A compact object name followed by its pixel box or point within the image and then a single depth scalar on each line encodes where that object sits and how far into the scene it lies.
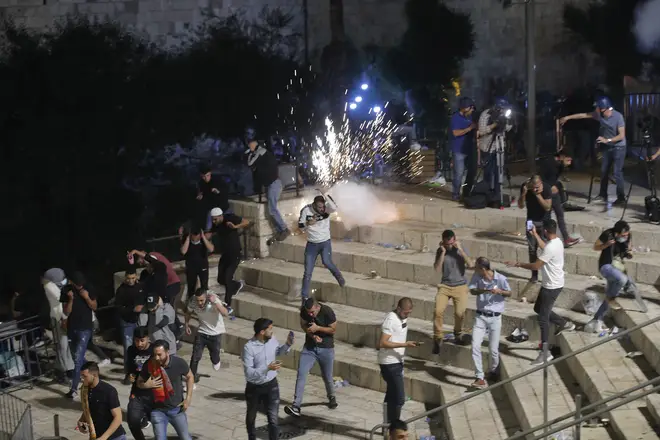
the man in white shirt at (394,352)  12.34
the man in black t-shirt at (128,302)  14.93
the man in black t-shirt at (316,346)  13.01
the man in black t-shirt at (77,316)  14.86
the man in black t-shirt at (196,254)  16.50
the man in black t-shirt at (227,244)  16.58
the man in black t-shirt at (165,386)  11.42
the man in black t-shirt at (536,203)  14.80
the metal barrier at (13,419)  12.45
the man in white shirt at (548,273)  13.08
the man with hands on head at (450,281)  13.97
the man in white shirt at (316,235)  15.77
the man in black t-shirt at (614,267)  13.43
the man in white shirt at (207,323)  14.03
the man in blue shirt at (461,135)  18.12
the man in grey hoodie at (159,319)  14.45
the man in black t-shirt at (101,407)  11.04
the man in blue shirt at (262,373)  12.09
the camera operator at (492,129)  17.69
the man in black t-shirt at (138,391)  11.56
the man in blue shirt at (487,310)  13.09
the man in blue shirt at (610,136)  17.17
